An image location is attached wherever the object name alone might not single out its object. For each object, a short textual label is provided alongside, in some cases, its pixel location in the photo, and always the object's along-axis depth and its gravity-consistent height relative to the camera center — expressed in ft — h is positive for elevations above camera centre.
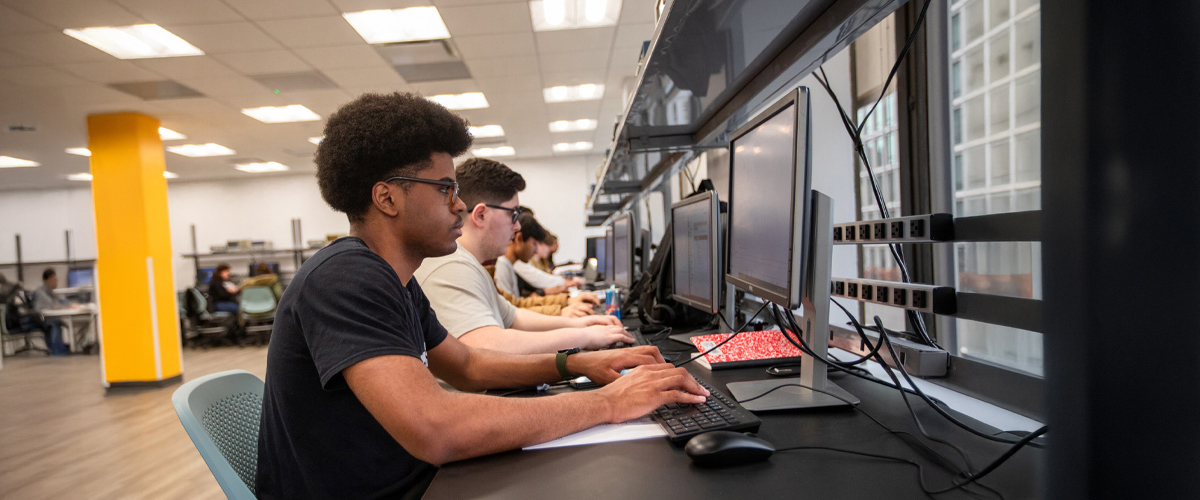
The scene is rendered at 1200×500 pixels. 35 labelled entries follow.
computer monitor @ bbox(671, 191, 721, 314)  4.53 -0.21
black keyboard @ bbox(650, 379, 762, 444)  2.51 -0.90
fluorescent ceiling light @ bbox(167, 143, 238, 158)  24.49 +4.26
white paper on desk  2.57 -0.95
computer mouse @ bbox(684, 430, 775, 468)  2.20 -0.88
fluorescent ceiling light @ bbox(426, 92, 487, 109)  19.02 +4.74
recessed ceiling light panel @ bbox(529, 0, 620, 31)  12.80 +5.18
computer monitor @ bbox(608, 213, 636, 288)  9.50 -0.37
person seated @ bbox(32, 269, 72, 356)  25.50 -3.34
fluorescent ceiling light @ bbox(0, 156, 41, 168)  24.89 +4.07
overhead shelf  3.48 +1.32
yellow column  17.03 -0.44
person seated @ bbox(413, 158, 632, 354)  5.05 -0.52
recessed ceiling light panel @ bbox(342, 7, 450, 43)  12.48 +4.97
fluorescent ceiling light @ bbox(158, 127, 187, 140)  21.15 +4.32
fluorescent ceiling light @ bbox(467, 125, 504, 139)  24.18 +4.61
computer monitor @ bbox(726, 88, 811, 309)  2.77 +0.14
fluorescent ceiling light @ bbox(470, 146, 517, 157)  29.07 +4.46
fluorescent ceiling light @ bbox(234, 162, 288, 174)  29.99 +4.16
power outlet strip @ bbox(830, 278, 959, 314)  2.86 -0.41
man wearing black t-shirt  2.51 -0.61
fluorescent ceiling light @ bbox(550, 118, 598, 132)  24.52 +4.81
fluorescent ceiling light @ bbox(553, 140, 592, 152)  30.03 +4.70
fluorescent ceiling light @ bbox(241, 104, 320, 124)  19.27 +4.55
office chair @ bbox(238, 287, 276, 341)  23.17 -2.53
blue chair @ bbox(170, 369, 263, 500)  2.85 -1.05
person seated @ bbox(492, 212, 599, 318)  7.61 -0.96
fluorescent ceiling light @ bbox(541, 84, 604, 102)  19.20 +4.92
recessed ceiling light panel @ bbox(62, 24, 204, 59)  12.42 +4.78
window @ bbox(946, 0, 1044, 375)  4.46 +0.84
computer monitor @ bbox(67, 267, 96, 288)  33.04 -1.65
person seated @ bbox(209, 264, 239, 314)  24.71 -2.29
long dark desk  2.01 -0.95
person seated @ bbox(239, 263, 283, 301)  23.31 -1.64
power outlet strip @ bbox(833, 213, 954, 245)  2.87 -0.05
